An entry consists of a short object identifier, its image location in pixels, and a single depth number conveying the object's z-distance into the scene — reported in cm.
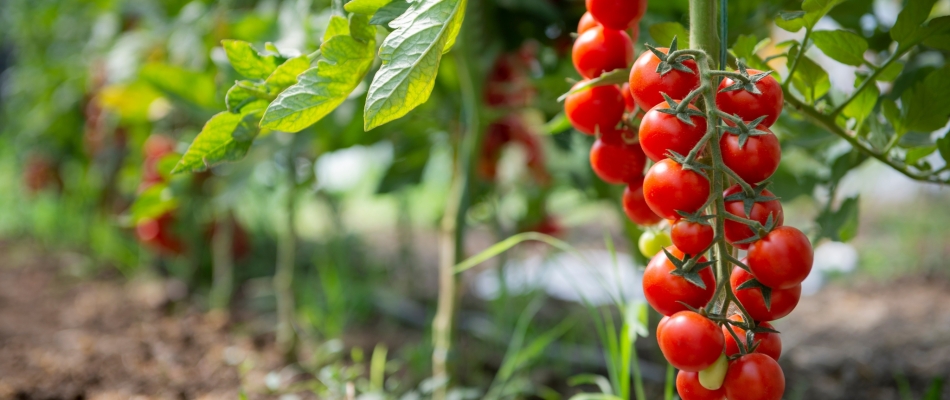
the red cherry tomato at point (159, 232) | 131
